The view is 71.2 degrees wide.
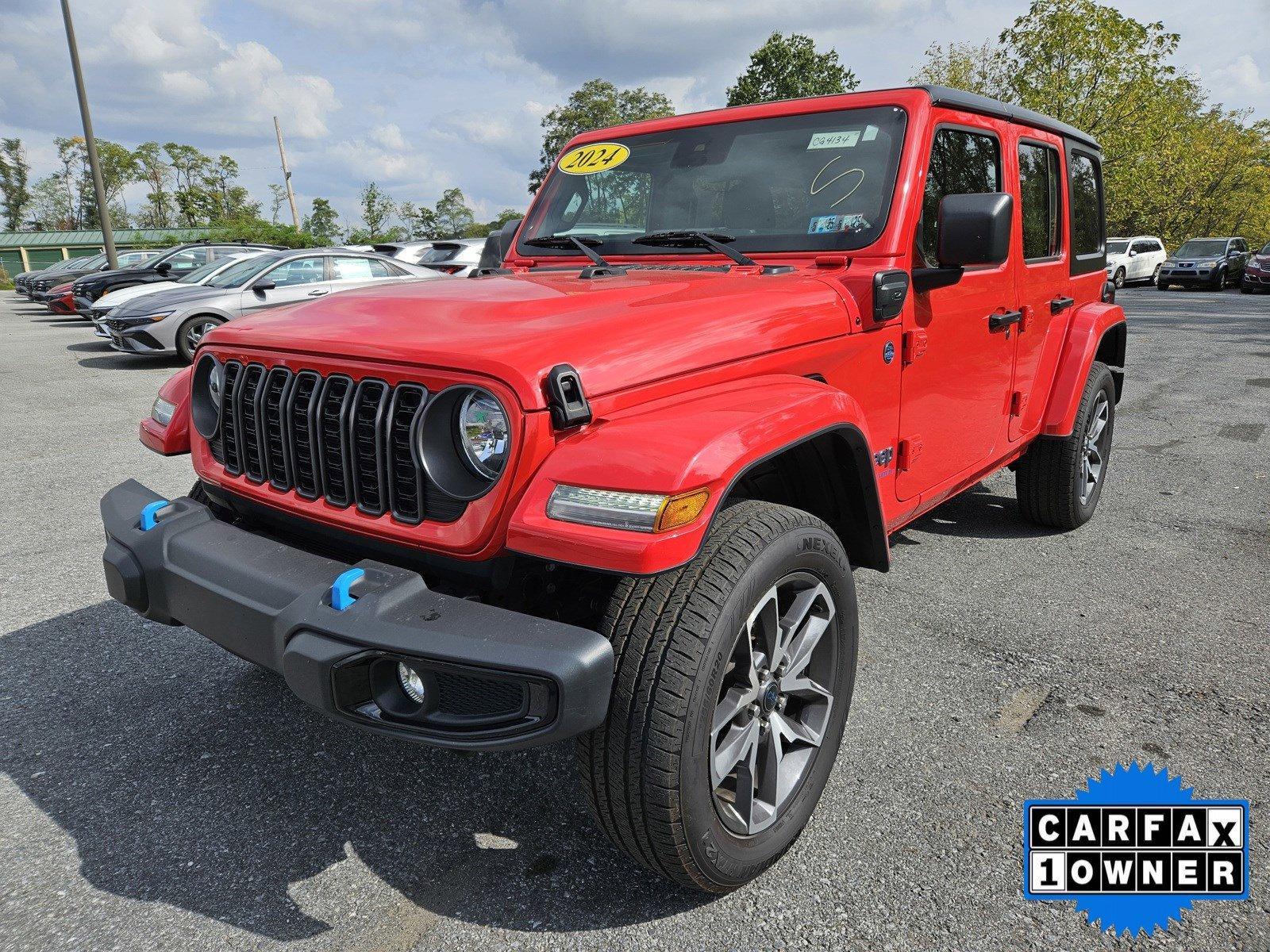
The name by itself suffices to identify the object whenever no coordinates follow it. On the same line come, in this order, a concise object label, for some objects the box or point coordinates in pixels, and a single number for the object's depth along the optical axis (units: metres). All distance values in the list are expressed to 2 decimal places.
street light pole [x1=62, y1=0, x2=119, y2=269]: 19.03
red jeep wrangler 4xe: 1.80
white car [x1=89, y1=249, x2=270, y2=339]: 12.62
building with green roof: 56.59
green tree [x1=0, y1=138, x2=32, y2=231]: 71.38
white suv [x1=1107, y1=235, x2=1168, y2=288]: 26.39
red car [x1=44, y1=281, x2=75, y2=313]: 18.62
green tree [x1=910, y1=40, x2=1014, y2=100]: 30.72
